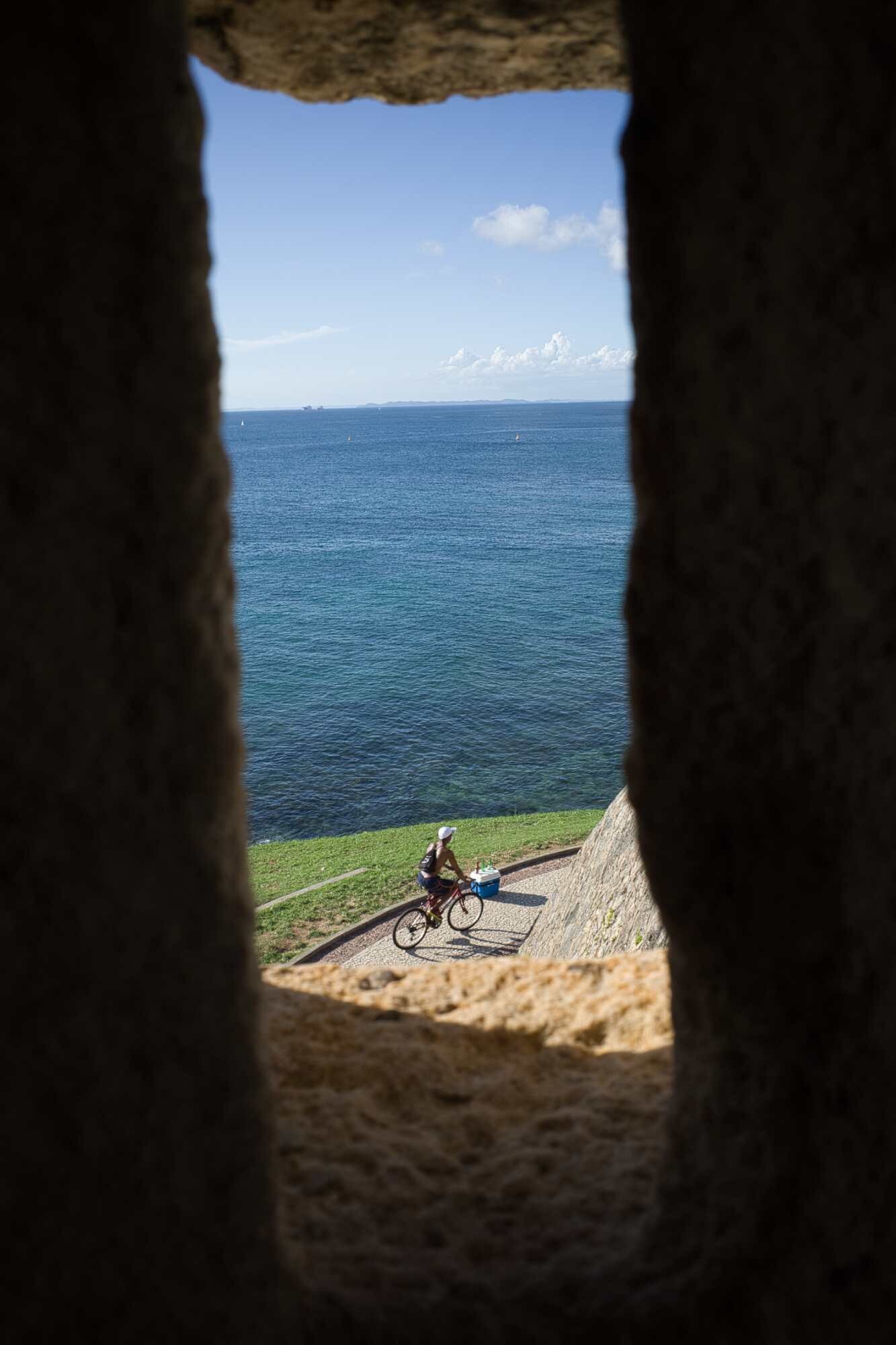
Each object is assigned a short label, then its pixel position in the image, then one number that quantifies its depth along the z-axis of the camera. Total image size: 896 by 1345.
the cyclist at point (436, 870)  13.20
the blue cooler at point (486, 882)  15.12
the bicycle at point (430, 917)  14.01
